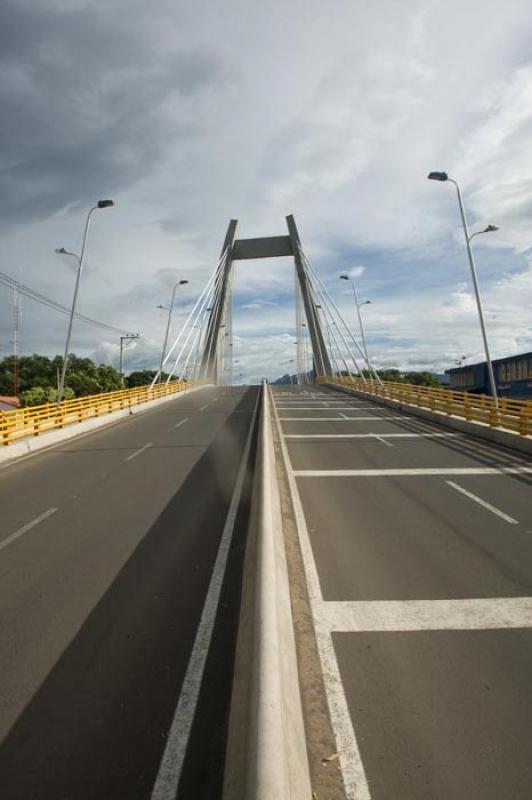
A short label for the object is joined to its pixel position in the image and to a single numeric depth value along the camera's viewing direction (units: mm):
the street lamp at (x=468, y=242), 20588
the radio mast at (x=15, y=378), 90062
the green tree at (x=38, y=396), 64188
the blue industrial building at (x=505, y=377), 61312
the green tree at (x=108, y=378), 89662
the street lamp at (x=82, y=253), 21891
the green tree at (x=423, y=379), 118900
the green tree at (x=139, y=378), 124000
